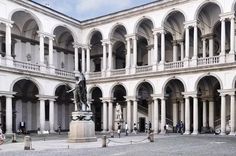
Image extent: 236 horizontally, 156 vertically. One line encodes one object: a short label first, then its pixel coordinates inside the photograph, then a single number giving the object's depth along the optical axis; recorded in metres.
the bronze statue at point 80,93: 19.69
